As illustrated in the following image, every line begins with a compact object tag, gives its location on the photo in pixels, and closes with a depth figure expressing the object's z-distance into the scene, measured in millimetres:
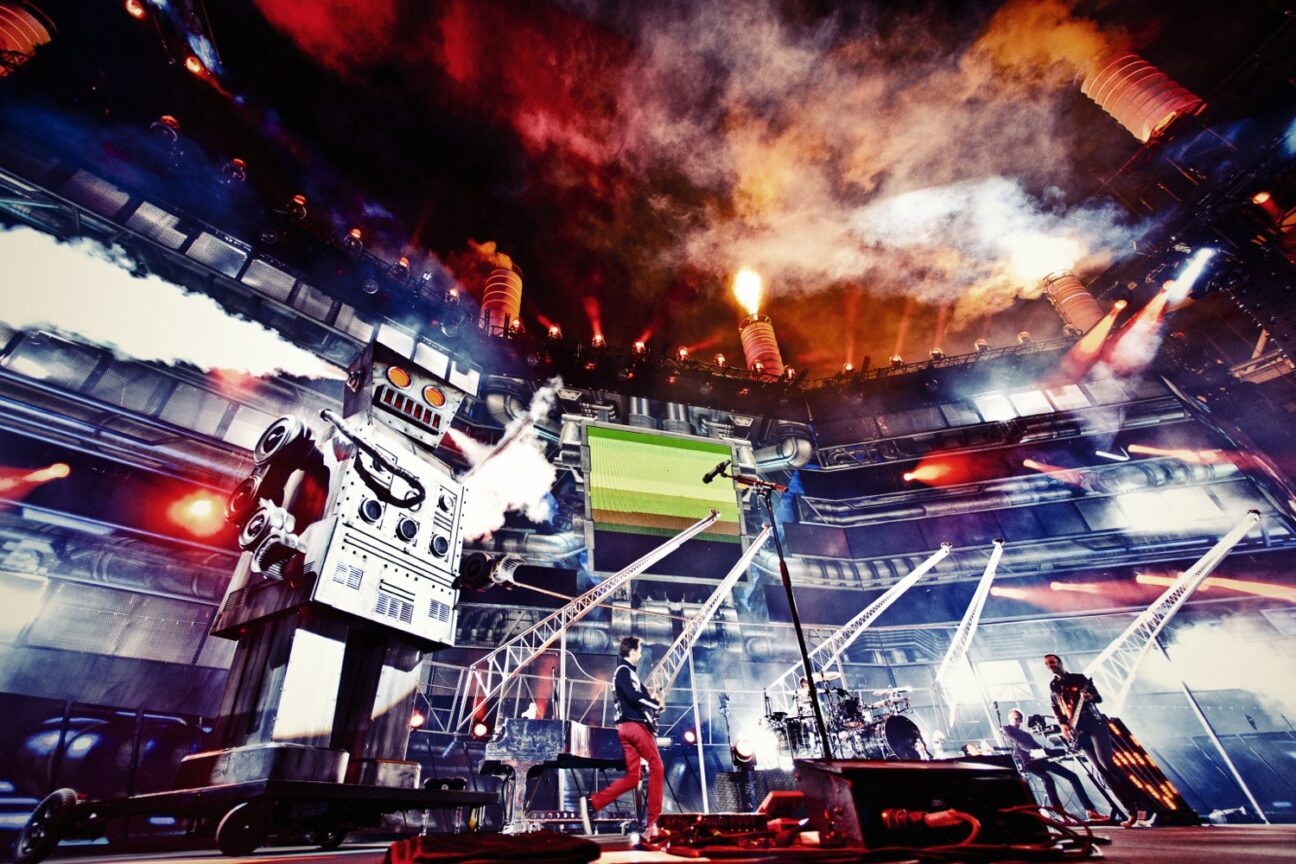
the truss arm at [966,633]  19047
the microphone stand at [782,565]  4988
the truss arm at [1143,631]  17156
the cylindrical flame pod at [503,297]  19891
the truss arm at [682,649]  15742
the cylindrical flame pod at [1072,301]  22859
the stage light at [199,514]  10922
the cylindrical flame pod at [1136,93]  22031
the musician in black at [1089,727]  7105
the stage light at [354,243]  15008
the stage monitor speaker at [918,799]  2537
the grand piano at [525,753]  6188
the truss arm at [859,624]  18219
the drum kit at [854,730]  10336
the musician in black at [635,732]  5840
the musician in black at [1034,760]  9836
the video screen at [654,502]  17672
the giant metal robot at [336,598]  4012
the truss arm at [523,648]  13341
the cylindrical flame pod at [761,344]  25062
